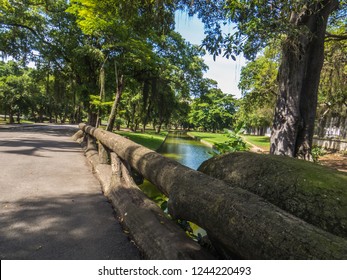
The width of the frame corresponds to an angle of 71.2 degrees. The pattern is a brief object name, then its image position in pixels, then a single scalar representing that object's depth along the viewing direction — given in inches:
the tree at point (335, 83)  443.8
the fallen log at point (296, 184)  78.4
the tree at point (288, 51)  165.6
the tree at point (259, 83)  757.3
